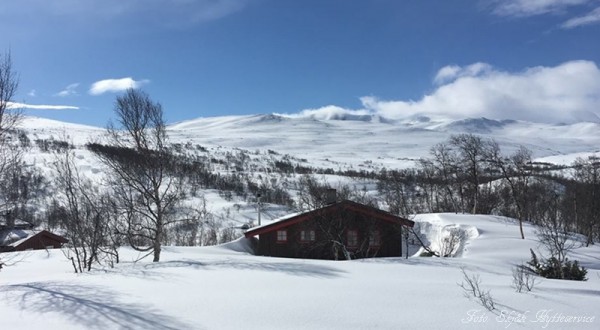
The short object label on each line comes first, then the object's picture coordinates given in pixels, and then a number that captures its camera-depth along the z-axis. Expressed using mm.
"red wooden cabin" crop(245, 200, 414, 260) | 24294
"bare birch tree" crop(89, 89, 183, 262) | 16252
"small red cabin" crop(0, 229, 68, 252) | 41944
